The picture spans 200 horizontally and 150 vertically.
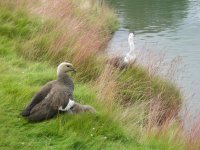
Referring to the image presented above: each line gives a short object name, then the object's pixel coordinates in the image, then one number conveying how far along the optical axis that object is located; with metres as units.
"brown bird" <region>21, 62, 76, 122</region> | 6.28
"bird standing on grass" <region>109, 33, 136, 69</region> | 10.15
